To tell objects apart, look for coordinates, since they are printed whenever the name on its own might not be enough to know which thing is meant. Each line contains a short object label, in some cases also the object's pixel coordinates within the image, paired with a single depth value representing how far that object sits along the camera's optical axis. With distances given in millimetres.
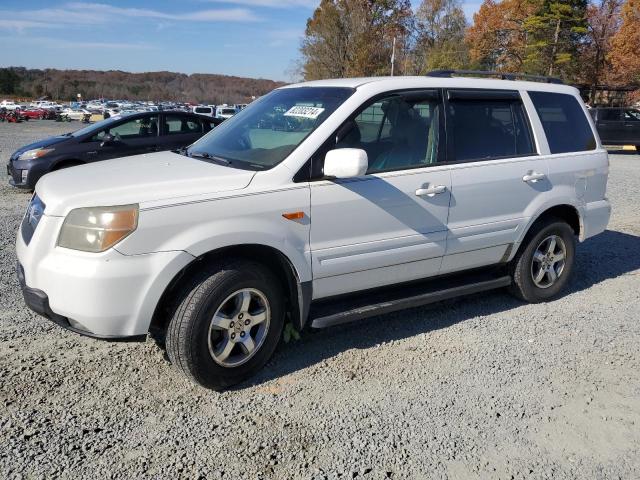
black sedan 9641
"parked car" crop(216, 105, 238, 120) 34550
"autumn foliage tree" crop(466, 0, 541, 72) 51750
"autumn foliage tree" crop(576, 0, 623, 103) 44219
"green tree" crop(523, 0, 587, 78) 45031
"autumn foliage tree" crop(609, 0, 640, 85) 38844
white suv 3195
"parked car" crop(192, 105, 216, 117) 36297
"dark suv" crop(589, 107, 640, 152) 20797
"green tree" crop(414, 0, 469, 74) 62941
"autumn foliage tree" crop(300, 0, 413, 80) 51719
